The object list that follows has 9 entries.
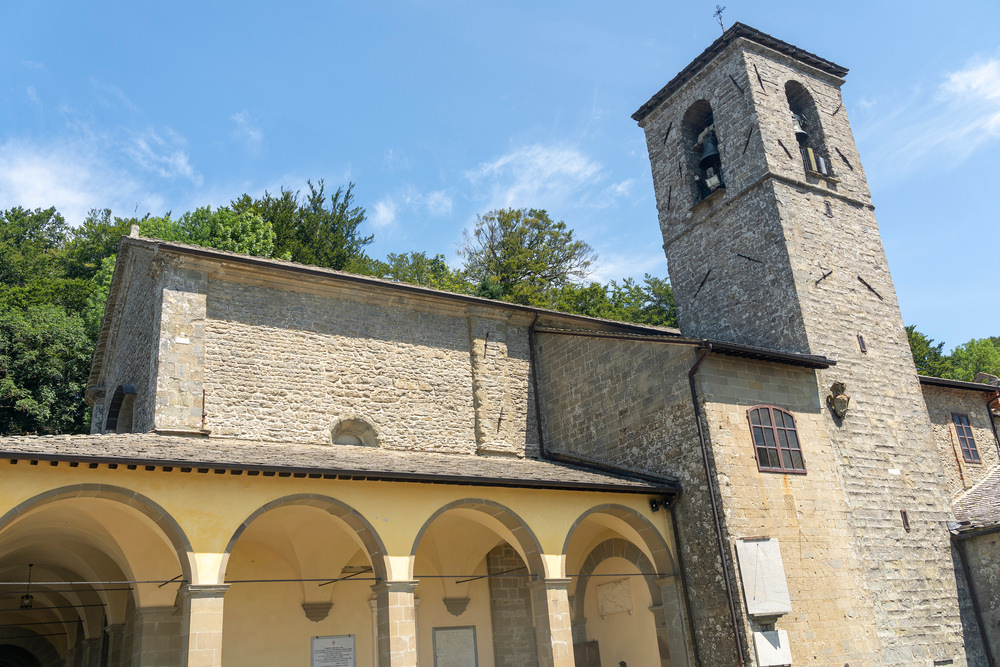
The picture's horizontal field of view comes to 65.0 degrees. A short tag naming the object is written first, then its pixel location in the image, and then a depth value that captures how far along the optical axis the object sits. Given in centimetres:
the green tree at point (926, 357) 2841
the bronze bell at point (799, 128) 1692
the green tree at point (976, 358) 3534
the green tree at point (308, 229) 2675
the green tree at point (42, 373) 2039
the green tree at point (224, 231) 2414
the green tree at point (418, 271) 2895
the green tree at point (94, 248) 2961
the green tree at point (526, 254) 2970
